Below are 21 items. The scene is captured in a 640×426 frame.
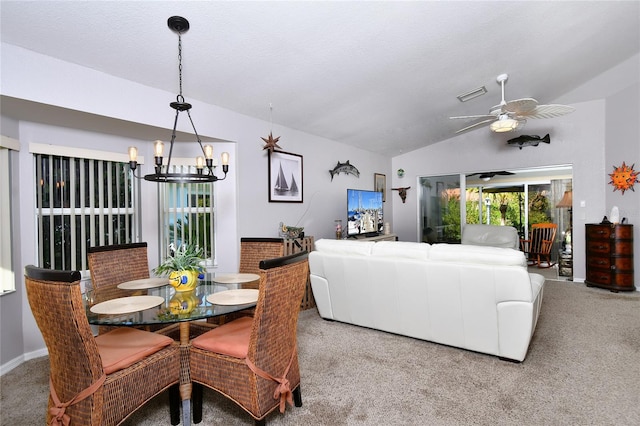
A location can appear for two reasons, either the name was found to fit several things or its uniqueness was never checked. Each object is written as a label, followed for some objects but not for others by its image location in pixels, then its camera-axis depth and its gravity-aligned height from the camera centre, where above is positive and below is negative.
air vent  4.34 +1.55
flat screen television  5.14 -0.05
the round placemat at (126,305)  1.73 -0.51
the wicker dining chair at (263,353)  1.66 -0.76
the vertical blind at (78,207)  2.88 +0.06
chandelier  2.04 +0.35
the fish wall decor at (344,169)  5.36 +0.69
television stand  5.24 -0.46
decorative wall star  3.88 +0.80
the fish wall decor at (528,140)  5.50 +1.14
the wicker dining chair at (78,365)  1.41 -0.73
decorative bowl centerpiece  2.12 -0.37
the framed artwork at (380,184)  6.64 +0.54
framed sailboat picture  4.16 +0.45
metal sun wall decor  4.71 +0.43
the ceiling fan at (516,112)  3.49 +1.08
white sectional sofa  2.43 -0.68
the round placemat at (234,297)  1.87 -0.51
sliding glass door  6.54 +0.14
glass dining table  1.65 -0.52
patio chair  6.45 -0.70
